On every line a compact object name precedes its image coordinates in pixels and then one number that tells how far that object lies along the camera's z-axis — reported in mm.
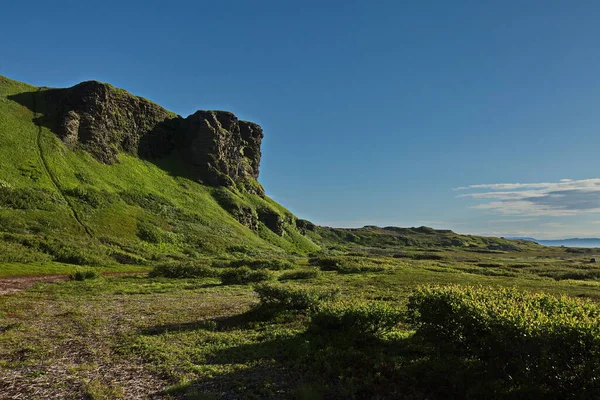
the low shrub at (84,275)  39594
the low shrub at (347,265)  58888
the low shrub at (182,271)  46281
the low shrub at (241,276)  41031
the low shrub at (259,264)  58625
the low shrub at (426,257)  106125
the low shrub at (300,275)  46812
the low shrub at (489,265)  84375
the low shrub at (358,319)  14656
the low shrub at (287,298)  21078
